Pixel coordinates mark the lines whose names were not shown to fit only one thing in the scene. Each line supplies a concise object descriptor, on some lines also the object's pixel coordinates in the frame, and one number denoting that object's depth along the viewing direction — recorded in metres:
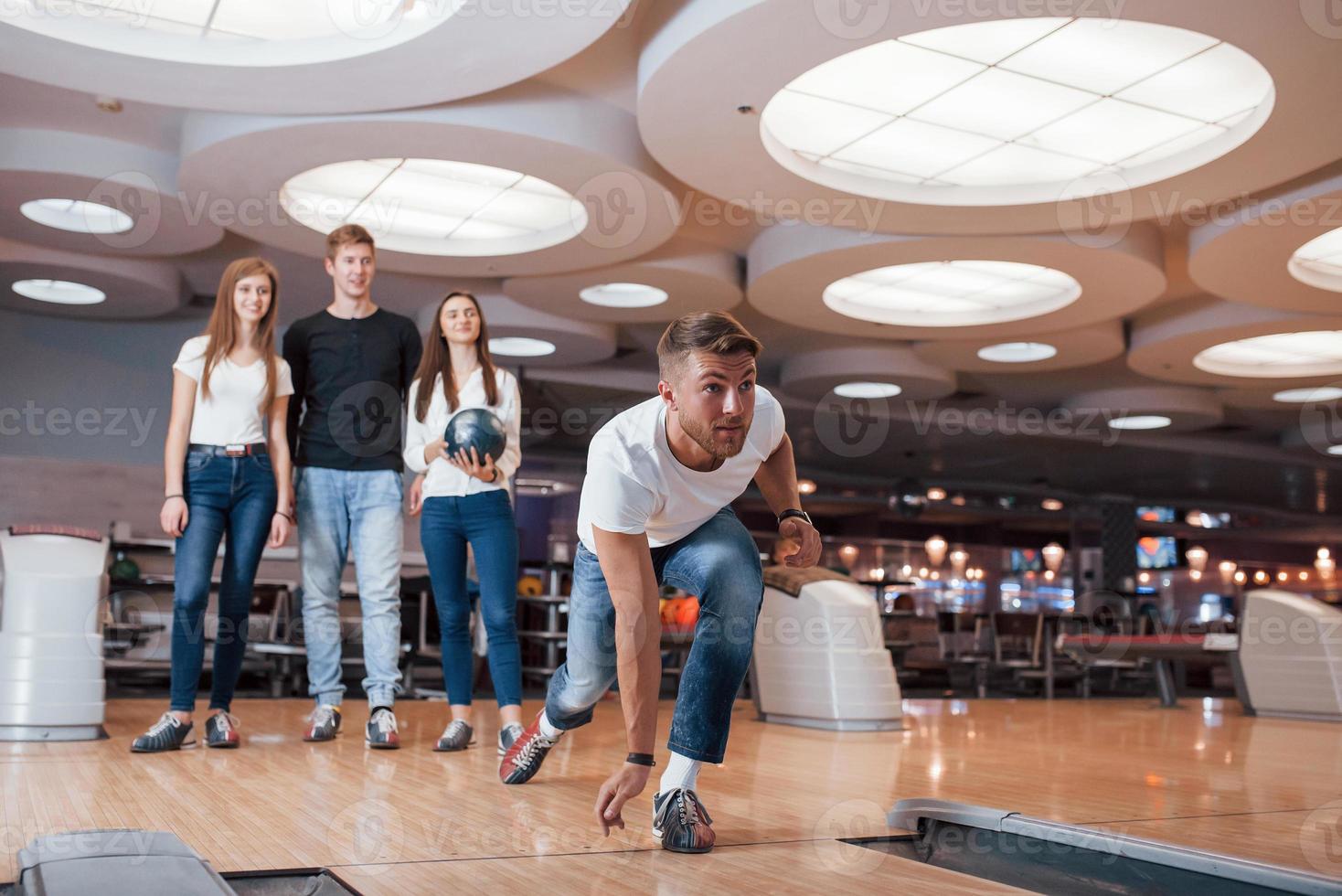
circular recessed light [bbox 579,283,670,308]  8.59
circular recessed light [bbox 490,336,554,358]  10.04
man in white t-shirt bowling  1.83
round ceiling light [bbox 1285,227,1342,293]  7.15
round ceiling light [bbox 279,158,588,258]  6.62
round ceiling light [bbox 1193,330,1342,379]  9.59
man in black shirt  3.48
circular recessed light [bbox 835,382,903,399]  11.23
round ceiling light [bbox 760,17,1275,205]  4.77
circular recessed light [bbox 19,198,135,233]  7.09
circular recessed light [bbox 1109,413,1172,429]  12.16
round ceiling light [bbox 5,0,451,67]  4.72
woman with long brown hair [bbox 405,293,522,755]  3.29
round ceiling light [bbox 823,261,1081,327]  8.08
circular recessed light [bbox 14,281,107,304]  8.71
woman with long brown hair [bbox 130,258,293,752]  3.24
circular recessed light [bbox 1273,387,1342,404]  10.98
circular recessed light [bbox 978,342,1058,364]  9.73
